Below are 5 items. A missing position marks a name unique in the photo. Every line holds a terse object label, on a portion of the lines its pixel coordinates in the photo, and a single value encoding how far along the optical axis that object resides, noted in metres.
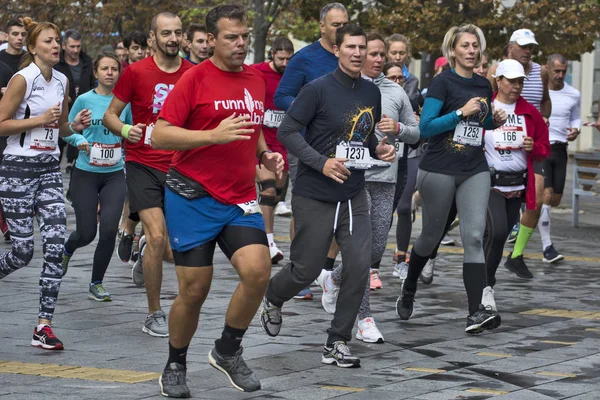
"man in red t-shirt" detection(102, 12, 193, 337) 14.05
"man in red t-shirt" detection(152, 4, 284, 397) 10.71
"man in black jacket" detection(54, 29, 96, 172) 26.50
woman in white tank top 13.13
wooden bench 26.35
